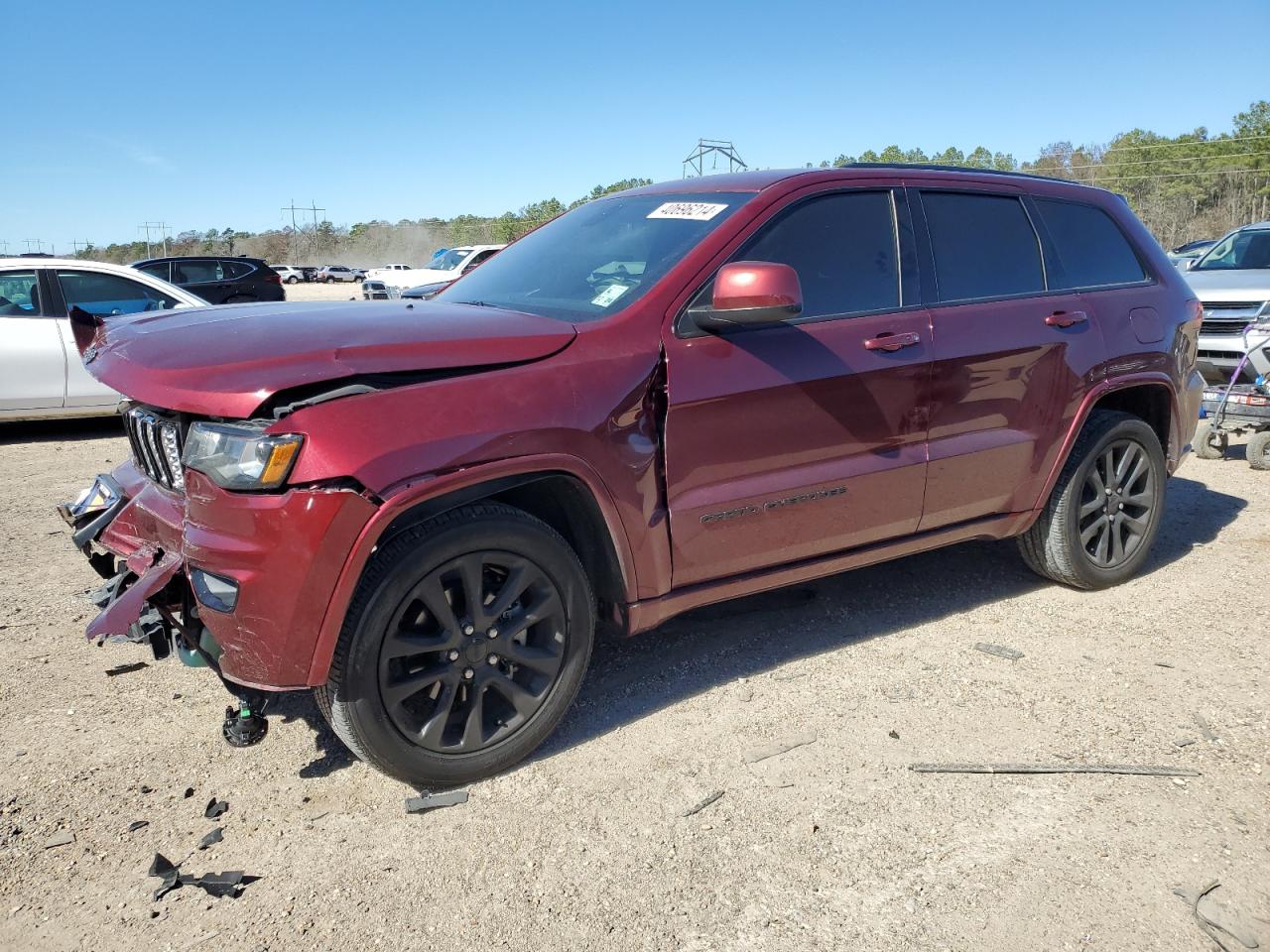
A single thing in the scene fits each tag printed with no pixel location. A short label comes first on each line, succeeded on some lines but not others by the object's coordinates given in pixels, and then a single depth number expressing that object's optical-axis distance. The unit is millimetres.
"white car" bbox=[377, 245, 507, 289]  20175
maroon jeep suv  2639
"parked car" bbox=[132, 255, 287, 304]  15867
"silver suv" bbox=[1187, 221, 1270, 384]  8844
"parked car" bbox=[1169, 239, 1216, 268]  12872
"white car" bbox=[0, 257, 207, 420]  8531
